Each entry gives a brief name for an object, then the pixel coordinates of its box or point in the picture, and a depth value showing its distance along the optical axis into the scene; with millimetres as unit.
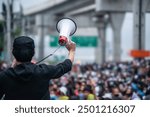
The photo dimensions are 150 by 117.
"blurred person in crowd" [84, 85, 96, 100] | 14369
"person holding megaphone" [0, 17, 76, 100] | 4953
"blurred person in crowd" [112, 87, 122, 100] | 14836
